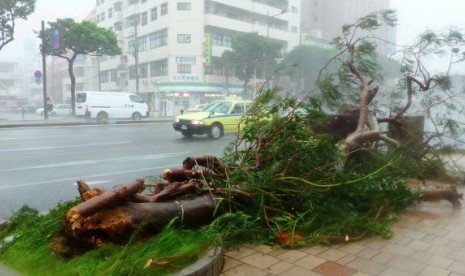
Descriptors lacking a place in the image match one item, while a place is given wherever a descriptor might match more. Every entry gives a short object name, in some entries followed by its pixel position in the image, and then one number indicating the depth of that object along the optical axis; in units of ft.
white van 79.46
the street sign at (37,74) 76.23
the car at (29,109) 156.10
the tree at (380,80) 18.60
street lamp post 153.65
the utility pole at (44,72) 77.49
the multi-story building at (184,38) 135.33
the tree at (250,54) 126.21
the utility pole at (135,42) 130.23
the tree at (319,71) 15.46
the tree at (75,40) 87.20
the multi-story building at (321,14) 95.80
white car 117.02
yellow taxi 44.83
